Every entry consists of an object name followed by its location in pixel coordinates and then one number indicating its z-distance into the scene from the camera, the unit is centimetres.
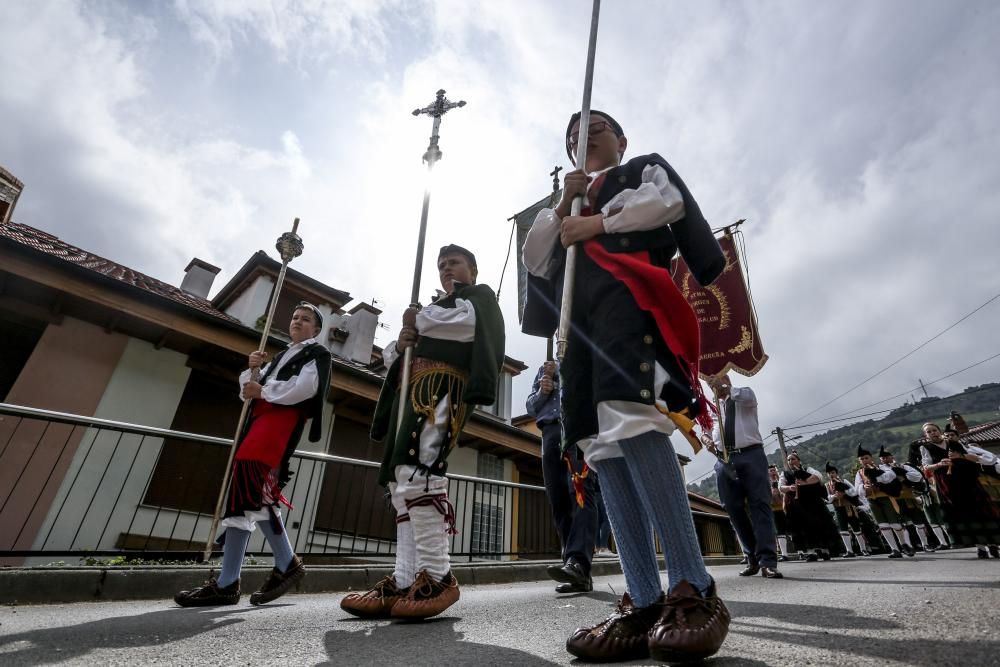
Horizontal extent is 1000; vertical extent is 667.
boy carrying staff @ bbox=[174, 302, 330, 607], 316
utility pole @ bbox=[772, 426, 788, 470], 2724
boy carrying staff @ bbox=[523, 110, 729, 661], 141
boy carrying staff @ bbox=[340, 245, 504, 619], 246
